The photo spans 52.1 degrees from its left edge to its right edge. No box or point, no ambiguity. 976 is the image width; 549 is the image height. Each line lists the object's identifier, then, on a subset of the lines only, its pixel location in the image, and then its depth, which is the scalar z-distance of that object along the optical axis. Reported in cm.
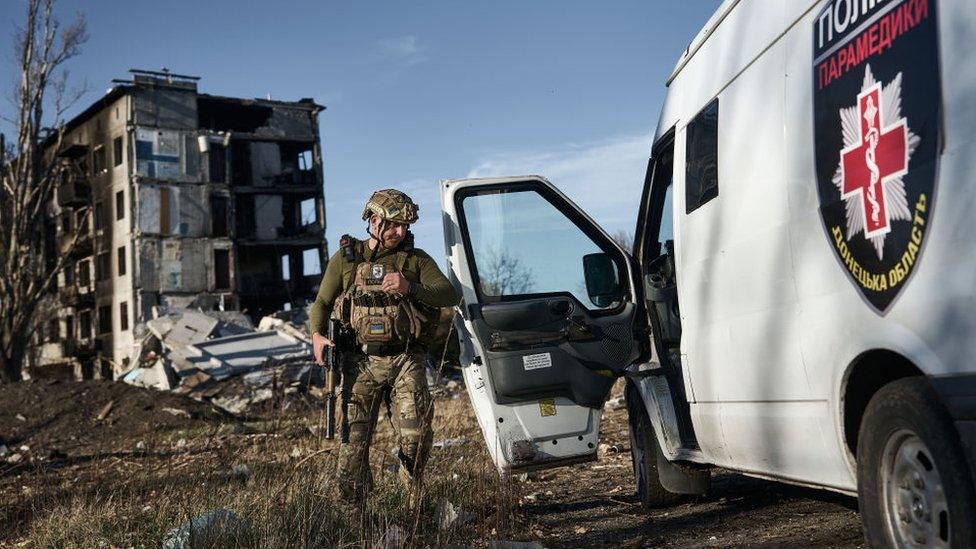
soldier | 566
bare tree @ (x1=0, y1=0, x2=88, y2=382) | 3231
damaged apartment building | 4234
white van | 268
